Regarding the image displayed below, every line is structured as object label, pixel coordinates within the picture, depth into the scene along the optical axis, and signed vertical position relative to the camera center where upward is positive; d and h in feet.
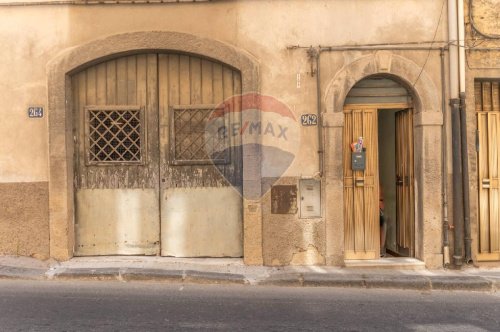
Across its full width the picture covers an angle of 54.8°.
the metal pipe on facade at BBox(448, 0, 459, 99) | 24.98 +6.20
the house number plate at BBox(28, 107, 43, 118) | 25.12 +3.36
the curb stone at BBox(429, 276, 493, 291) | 22.12 -5.28
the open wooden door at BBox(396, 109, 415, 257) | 26.35 -0.84
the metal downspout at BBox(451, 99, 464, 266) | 24.84 -0.69
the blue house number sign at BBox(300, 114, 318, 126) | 25.22 +2.77
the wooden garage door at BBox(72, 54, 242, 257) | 26.08 +0.55
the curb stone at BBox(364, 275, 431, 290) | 22.31 -5.23
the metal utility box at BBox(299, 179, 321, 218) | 25.18 -1.42
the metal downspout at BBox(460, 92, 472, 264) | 24.80 -0.31
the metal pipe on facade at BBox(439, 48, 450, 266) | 24.94 -0.01
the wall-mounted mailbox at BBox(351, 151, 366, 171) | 25.57 +0.54
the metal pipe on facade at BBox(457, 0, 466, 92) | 24.93 +6.23
